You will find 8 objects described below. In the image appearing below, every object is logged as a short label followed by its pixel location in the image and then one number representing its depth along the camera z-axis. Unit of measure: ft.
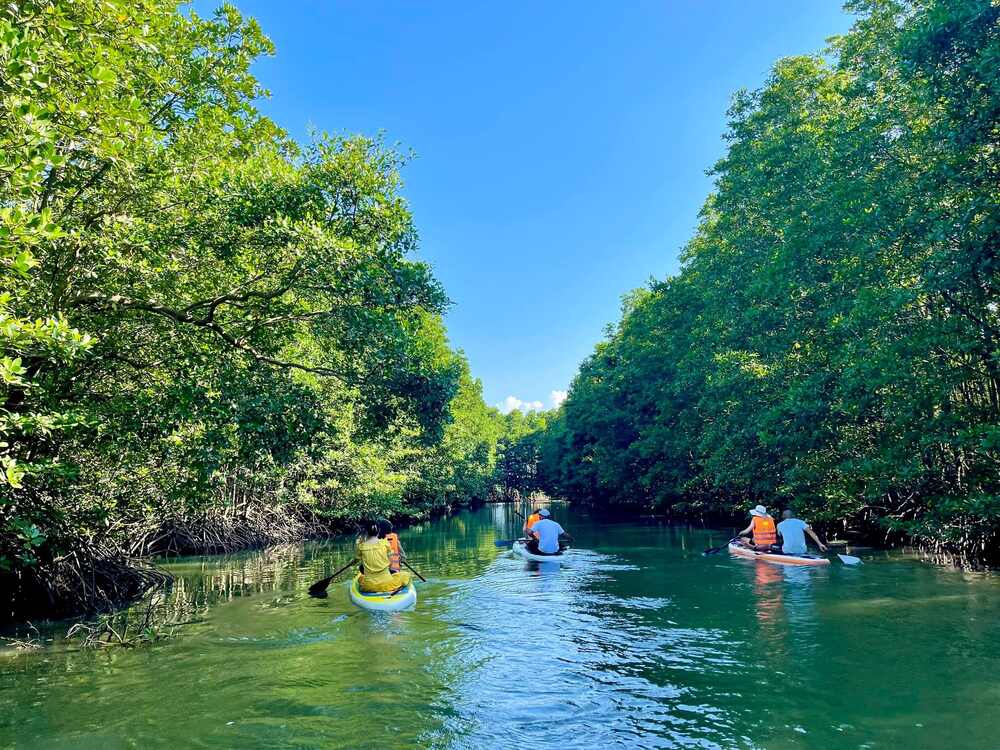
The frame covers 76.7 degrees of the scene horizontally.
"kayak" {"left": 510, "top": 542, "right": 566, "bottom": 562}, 56.29
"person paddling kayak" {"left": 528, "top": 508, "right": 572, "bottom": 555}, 57.06
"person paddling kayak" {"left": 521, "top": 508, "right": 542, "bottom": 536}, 61.10
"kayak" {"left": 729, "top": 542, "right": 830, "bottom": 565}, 48.26
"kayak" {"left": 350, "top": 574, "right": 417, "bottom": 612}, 37.24
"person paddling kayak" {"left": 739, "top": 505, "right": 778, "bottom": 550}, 54.34
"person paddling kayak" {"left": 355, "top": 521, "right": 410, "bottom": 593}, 38.06
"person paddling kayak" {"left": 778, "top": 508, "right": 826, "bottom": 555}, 50.29
